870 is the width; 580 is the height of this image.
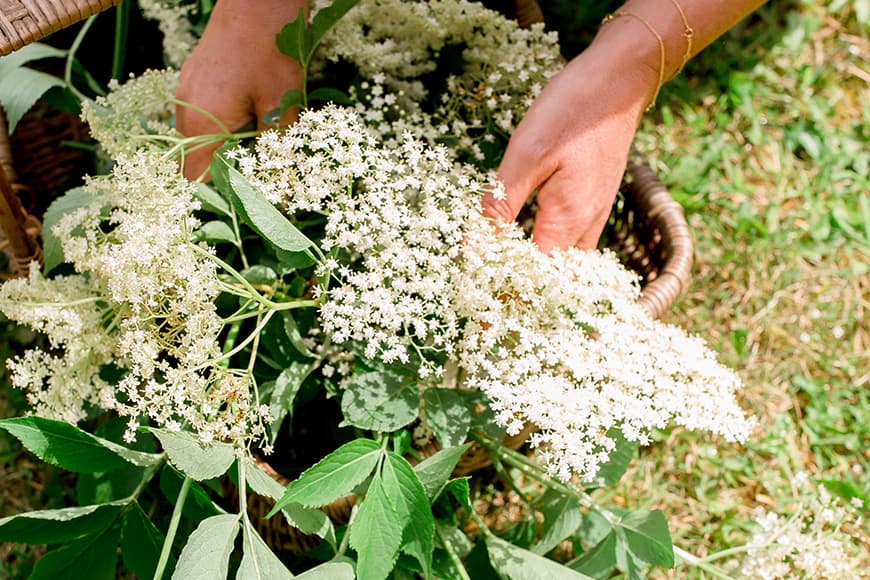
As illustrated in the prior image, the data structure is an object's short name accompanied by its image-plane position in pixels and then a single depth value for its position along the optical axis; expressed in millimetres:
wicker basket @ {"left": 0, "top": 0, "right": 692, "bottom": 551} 683
